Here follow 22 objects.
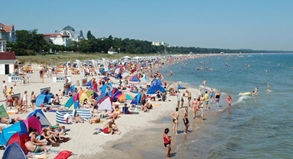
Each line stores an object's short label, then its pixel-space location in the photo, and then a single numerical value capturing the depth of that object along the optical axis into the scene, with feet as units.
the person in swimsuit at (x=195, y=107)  58.65
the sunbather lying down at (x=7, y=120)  44.57
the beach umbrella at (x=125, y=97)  68.44
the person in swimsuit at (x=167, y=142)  35.94
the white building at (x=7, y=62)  113.29
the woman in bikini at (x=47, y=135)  38.04
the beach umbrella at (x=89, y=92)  63.83
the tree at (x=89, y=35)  374.00
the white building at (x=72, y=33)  431.43
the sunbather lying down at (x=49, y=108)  57.11
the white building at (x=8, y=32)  226.17
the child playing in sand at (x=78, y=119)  49.18
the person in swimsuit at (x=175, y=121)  45.44
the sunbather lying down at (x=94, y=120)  49.08
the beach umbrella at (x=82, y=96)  62.93
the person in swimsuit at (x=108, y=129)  44.29
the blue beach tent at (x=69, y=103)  58.03
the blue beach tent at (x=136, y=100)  63.21
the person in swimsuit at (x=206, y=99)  68.46
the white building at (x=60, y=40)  335.94
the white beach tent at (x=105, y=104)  56.95
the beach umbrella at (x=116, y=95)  68.09
